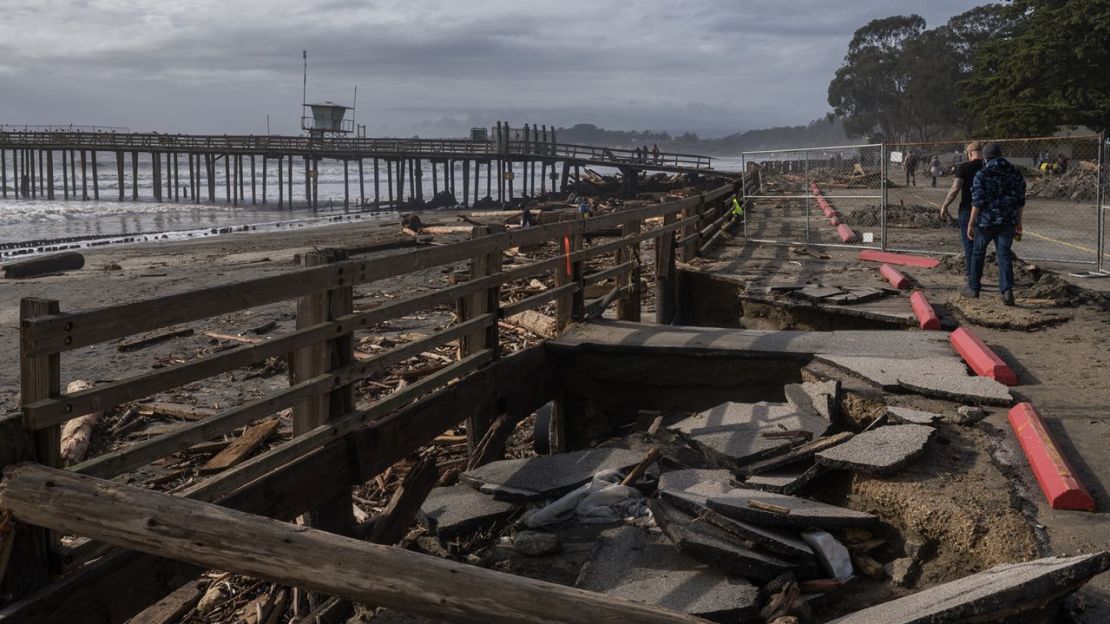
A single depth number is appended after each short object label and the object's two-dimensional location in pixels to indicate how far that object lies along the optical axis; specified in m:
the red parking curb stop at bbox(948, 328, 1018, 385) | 7.14
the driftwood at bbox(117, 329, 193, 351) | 11.38
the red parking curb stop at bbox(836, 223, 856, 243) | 18.19
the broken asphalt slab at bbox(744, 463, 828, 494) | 5.62
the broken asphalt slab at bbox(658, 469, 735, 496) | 5.58
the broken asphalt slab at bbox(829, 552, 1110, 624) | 3.76
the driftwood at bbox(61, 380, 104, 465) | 7.42
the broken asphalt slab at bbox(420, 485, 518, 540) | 6.00
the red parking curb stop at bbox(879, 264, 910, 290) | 11.70
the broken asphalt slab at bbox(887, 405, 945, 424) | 6.08
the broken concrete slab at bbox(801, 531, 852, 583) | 4.77
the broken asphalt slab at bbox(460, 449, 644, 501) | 6.25
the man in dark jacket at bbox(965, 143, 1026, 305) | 10.41
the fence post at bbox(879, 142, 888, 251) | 16.22
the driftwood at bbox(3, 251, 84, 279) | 21.48
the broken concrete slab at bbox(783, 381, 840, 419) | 6.64
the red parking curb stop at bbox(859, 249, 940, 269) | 14.00
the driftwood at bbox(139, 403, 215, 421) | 8.51
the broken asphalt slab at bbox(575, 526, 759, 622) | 4.46
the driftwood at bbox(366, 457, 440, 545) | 5.68
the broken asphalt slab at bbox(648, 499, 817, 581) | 4.66
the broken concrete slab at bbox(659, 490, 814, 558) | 4.73
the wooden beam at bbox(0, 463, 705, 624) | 3.13
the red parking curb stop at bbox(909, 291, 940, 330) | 9.15
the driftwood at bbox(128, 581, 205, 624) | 5.07
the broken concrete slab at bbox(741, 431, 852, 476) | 5.87
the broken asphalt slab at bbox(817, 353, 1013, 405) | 6.64
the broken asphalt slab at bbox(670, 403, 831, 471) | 6.12
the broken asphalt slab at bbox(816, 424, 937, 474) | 5.46
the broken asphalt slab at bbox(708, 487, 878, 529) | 4.92
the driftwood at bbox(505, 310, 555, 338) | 10.46
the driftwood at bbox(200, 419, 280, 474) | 6.89
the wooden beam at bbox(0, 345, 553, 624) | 3.83
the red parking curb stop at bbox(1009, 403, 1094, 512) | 4.79
